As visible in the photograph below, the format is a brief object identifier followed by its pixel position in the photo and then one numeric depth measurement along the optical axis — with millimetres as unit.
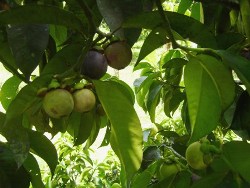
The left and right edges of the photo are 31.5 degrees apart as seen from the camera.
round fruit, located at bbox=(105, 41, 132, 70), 694
